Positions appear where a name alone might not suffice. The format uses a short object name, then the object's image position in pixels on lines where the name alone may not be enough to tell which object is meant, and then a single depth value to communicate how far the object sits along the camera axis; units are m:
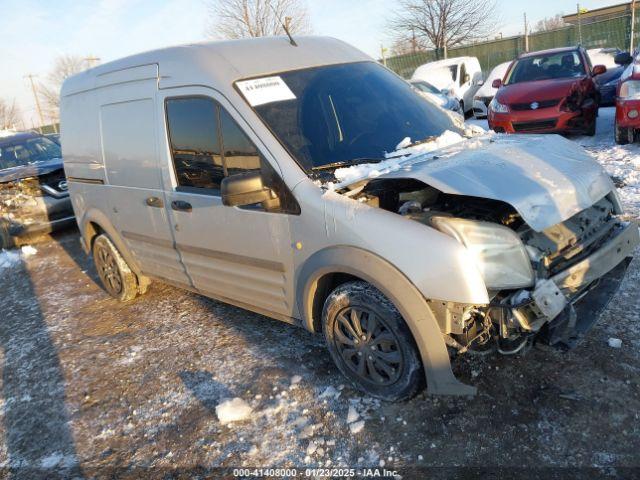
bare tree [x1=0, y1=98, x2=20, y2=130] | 39.48
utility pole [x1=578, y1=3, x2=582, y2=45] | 20.08
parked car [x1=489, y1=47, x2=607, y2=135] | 8.62
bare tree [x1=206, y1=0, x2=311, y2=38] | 20.05
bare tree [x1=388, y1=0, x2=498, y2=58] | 25.36
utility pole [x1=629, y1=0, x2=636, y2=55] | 17.83
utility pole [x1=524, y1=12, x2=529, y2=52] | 20.86
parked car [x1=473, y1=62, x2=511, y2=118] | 12.86
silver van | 2.50
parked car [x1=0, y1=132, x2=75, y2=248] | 7.59
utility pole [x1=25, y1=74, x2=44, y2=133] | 51.31
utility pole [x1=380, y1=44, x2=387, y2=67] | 26.03
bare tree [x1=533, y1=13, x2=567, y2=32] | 66.44
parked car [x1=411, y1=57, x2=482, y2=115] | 15.05
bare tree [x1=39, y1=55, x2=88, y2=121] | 45.25
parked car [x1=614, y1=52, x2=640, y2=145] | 7.34
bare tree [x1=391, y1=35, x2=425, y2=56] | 28.05
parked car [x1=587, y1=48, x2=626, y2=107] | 11.93
